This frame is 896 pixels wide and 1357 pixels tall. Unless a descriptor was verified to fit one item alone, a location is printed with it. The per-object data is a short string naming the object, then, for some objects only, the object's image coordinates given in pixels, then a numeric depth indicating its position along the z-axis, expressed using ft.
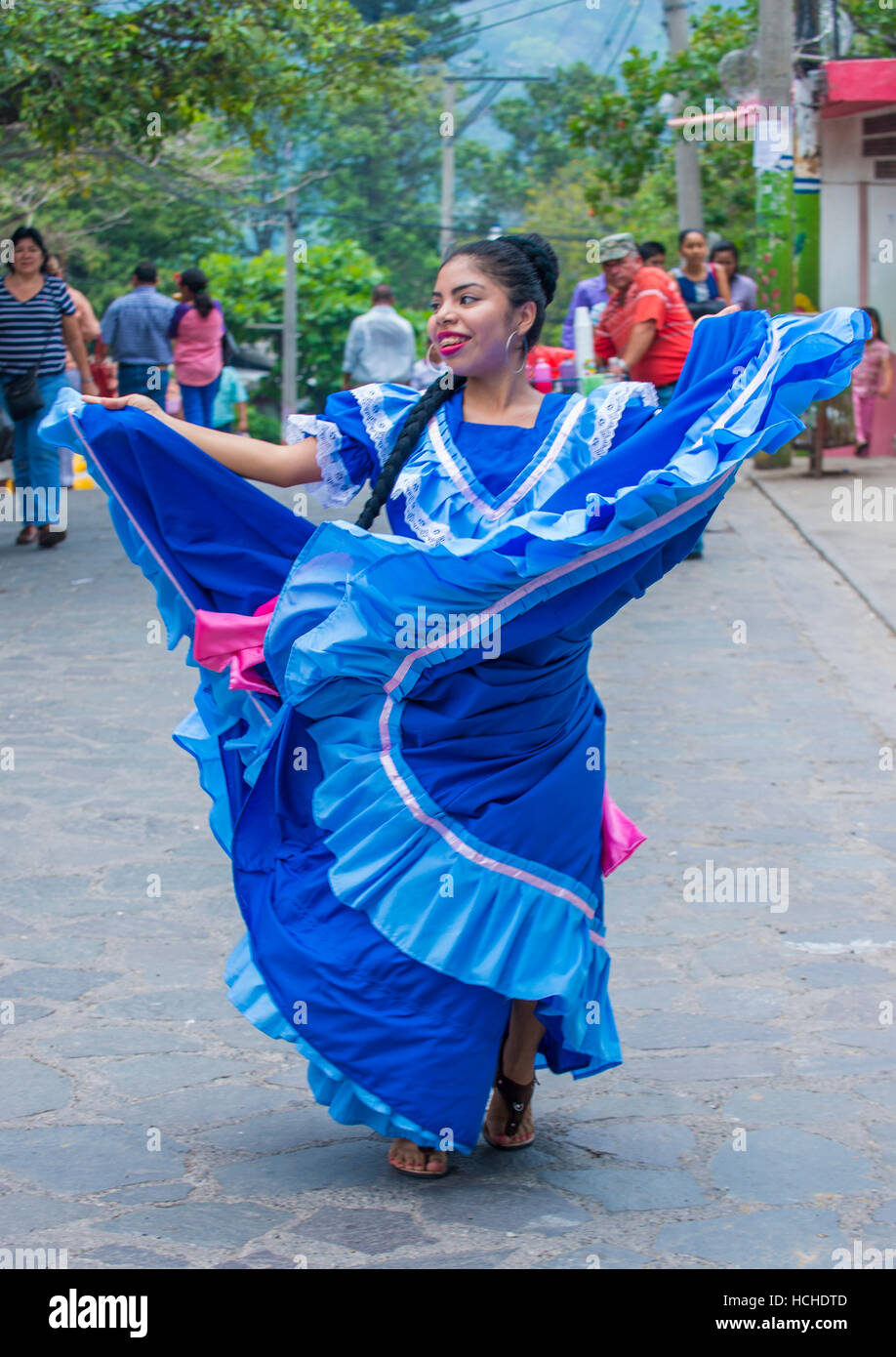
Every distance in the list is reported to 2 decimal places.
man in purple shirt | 35.99
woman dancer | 9.96
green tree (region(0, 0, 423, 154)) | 33.76
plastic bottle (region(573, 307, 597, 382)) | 34.68
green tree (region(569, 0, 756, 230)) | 61.62
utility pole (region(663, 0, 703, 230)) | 61.67
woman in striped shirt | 33.60
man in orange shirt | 30.63
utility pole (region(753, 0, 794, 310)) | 47.55
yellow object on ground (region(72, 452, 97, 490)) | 49.85
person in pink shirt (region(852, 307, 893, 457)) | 50.19
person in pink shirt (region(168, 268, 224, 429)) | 41.19
